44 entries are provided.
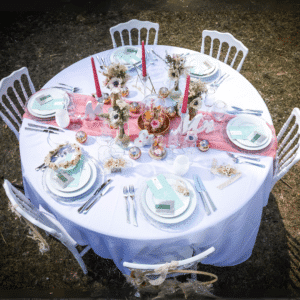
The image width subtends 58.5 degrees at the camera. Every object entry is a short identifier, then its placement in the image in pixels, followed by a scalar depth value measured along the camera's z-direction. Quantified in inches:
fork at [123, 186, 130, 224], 69.6
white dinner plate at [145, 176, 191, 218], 67.8
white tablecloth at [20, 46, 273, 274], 68.1
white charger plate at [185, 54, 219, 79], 97.3
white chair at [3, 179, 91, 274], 66.9
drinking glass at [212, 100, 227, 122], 87.3
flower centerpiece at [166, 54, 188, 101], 82.0
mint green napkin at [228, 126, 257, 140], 82.8
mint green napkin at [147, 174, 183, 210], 70.7
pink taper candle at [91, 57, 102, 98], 75.1
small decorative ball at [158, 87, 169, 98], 90.0
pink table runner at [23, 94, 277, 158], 81.2
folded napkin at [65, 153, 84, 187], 73.7
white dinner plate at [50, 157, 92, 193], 72.1
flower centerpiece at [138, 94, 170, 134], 81.4
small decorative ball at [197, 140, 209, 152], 79.6
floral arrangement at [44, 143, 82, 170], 72.7
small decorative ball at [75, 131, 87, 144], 81.2
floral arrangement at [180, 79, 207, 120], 76.4
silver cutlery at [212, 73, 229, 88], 95.3
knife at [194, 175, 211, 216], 69.8
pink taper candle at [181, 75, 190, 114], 68.0
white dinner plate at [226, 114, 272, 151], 80.5
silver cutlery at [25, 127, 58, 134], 84.4
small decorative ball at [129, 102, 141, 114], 88.0
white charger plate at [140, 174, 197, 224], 67.3
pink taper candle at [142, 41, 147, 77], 78.4
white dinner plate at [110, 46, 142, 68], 100.6
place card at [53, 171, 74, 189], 73.2
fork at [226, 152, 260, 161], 78.8
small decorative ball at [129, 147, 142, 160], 77.7
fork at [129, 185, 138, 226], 68.0
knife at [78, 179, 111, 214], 70.2
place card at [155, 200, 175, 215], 68.4
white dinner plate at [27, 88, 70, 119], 87.0
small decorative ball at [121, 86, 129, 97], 90.9
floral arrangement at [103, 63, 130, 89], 78.4
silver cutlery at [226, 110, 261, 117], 88.9
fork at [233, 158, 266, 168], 77.8
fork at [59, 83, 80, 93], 94.7
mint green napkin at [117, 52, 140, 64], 101.1
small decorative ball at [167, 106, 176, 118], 86.4
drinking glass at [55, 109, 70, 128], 81.8
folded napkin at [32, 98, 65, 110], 88.7
